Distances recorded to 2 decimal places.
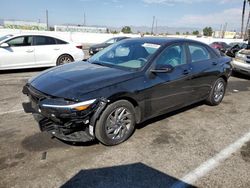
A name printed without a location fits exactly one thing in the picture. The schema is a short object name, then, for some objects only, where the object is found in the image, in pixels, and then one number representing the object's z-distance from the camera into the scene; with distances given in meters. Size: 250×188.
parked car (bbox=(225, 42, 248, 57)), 13.07
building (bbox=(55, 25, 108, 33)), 36.31
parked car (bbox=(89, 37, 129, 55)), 12.41
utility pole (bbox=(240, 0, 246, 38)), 34.88
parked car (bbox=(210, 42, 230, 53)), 17.28
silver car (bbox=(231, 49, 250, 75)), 7.23
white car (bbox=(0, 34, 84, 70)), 6.63
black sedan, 2.54
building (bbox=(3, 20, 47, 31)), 38.46
